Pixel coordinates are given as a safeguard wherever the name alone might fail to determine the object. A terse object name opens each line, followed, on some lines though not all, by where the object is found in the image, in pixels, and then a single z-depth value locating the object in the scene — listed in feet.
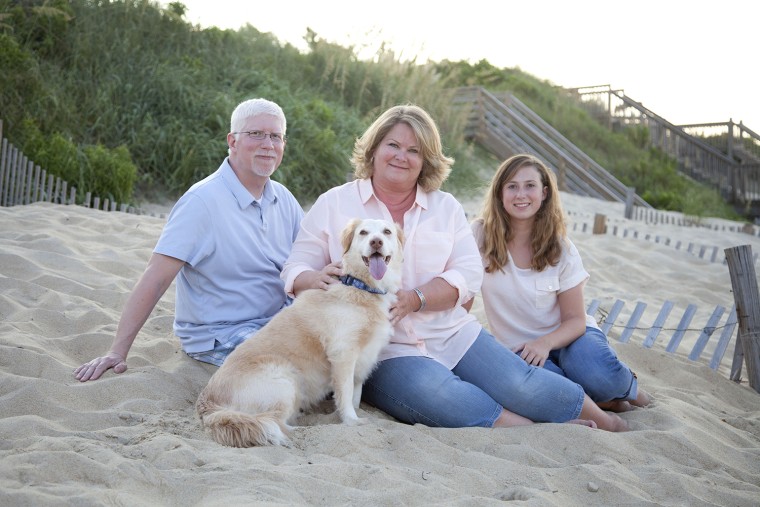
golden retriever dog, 10.61
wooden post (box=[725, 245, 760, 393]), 16.39
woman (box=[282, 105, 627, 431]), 11.88
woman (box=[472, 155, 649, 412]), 13.60
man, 12.35
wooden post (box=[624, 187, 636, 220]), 42.34
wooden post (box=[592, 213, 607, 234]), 33.01
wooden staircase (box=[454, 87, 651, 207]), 51.03
